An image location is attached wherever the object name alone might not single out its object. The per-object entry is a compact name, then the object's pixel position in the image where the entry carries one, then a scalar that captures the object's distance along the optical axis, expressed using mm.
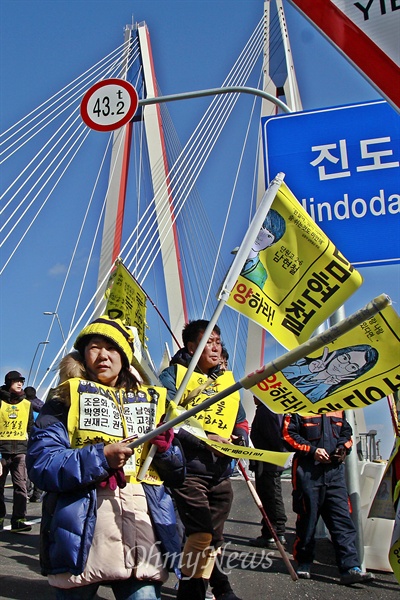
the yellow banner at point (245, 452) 2896
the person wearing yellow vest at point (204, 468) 4020
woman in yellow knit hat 2527
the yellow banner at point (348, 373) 3049
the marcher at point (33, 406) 9148
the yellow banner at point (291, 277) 3385
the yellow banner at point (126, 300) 5129
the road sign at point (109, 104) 5769
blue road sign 4125
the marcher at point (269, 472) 7203
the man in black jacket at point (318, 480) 5445
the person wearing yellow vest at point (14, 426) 8203
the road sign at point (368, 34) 1929
